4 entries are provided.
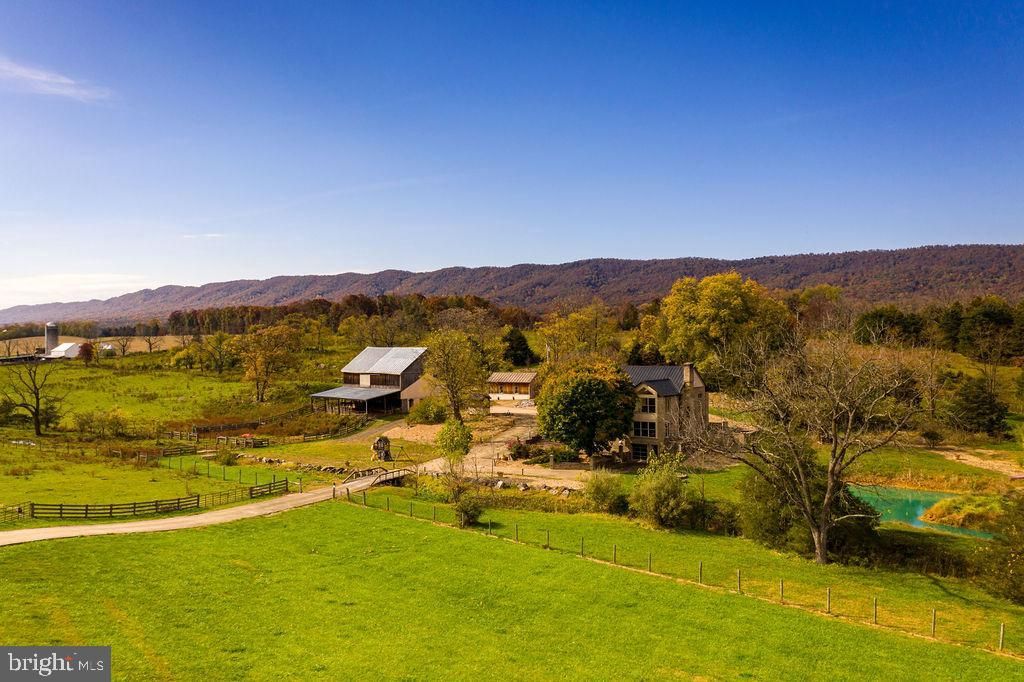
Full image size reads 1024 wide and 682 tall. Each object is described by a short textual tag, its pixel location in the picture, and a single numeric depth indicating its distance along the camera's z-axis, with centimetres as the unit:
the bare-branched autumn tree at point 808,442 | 2748
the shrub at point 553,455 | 4703
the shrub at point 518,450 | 4934
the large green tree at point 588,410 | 4562
